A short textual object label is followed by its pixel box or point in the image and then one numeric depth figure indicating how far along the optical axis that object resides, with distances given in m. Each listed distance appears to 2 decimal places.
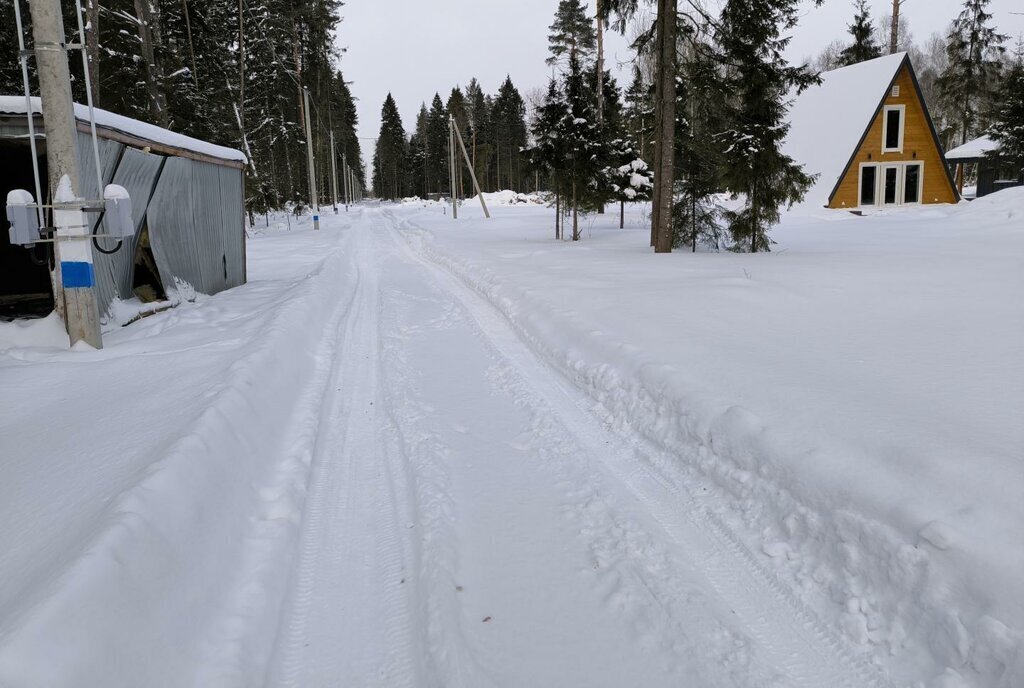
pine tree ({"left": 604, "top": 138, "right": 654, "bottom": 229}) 26.84
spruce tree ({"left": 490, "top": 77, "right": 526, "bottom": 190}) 81.32
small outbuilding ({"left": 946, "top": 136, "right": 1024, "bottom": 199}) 30.02
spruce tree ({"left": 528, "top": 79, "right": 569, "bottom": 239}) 20.45
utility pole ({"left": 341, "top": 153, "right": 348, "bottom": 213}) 75.17
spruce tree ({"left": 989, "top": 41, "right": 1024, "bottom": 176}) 27.69
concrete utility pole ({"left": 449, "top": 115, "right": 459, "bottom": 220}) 38.62
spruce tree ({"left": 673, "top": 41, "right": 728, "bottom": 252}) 15.48
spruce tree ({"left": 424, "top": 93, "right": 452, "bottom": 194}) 87.31
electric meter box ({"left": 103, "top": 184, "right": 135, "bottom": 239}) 6.14
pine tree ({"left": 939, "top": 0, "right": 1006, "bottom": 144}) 38.69
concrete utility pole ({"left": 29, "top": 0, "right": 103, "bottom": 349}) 6.08
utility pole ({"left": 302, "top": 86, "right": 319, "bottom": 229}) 31.20
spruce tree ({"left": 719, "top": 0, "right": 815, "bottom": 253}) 15.45
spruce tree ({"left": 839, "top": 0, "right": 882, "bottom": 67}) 41.73
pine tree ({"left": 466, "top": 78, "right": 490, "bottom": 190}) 80.94
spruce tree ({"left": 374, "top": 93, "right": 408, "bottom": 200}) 95.00
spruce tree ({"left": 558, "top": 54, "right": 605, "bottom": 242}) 20.44
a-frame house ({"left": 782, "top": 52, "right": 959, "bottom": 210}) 28.64
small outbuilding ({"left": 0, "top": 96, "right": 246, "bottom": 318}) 7.88
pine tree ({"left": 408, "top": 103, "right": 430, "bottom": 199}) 95.69
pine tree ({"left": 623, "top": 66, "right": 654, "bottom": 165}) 24.00
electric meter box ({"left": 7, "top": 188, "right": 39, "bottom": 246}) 5.78
